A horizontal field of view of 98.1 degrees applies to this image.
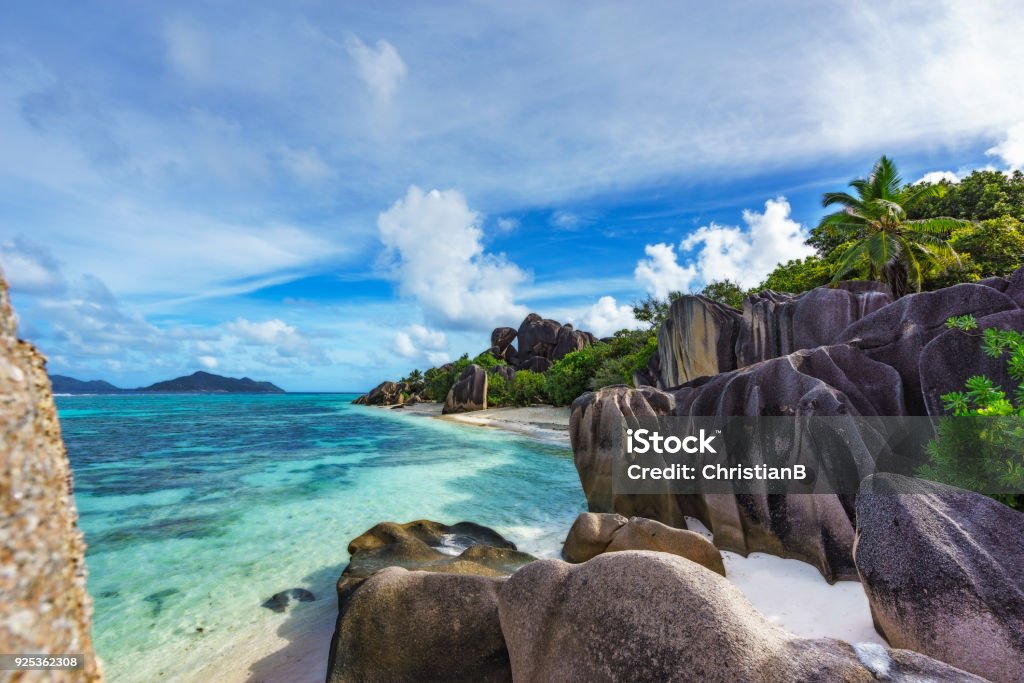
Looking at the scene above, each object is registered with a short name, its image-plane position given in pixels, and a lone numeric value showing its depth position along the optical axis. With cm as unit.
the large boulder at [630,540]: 623
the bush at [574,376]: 3497
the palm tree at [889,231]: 1864
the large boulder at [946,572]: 334
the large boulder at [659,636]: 233
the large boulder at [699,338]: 1738
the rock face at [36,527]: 109
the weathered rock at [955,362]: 675
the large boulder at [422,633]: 397
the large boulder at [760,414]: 632
